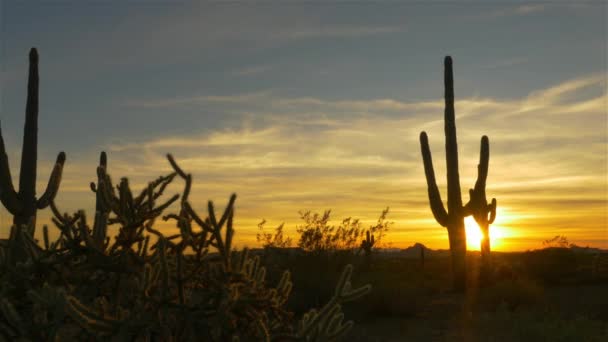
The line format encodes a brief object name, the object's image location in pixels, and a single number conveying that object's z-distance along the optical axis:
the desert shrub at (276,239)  20.93
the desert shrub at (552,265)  24.42
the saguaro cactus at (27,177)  17.38
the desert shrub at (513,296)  17.03
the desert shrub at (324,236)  20.19
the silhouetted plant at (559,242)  34.54
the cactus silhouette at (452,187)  21.45
